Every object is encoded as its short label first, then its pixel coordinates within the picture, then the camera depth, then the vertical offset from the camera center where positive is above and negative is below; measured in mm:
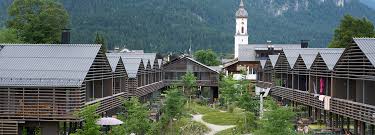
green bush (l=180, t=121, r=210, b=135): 40938 -4204
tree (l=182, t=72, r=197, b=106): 61344 -1424
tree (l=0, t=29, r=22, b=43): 50781 +2776
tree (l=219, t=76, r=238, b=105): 54206 -2008
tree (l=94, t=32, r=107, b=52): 80925 +3949
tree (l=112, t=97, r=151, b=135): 31141 -2729
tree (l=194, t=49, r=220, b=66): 105500 +2001
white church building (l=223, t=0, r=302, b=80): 80812 +1862
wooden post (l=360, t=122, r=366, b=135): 29141 -2833
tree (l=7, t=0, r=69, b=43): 55688 +4533
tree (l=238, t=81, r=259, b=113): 40969 -2306
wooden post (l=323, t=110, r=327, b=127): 39344 -3164
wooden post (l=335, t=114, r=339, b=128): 35375 -3041
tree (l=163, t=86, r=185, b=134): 39438 -2371
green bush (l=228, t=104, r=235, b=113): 54334 -3538
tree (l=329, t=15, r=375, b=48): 63719 +4336
